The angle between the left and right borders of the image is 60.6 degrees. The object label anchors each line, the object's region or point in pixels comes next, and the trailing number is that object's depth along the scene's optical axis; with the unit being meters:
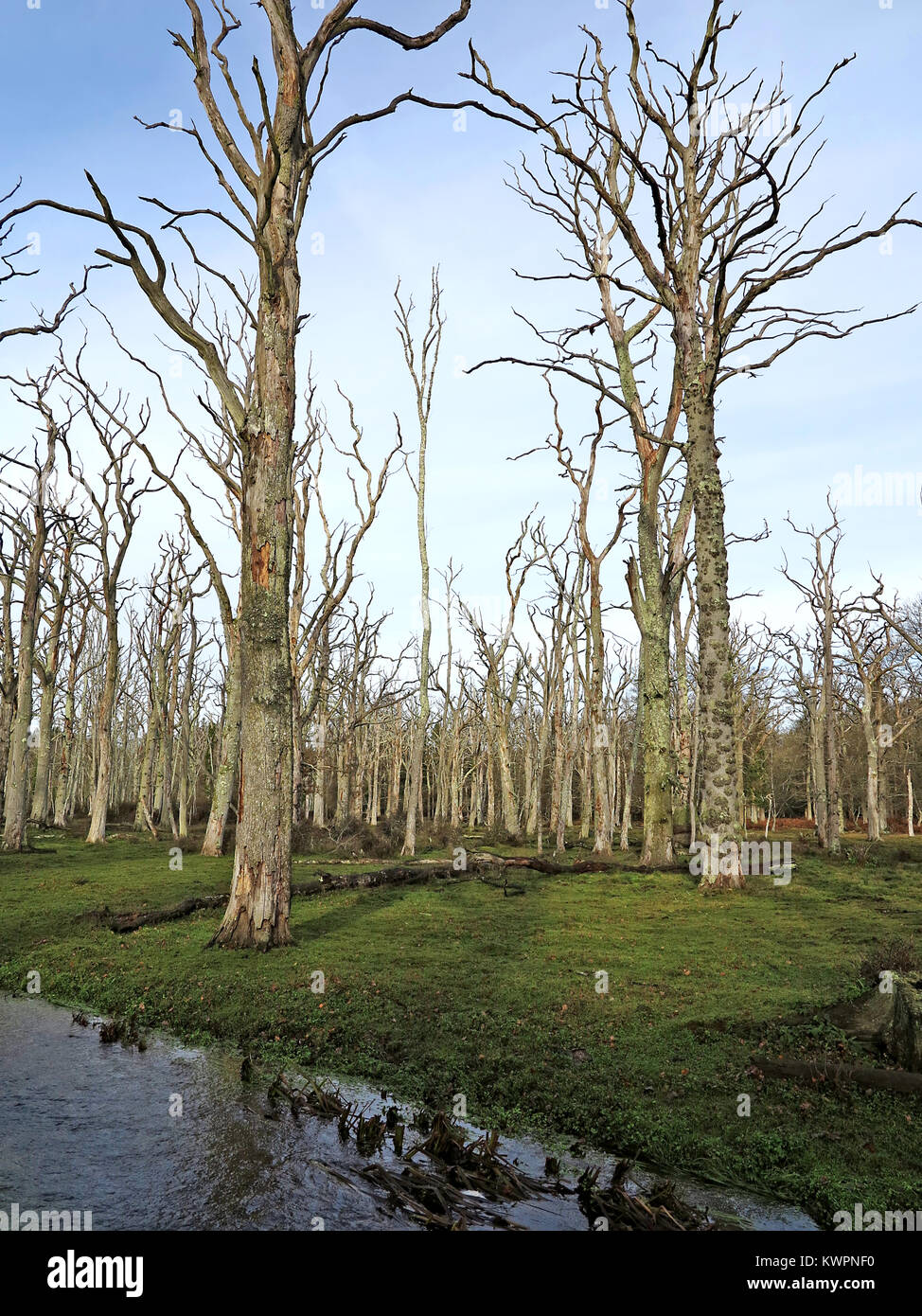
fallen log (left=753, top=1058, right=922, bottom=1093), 5.22
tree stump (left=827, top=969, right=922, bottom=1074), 5.66
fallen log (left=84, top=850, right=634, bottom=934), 10.82
